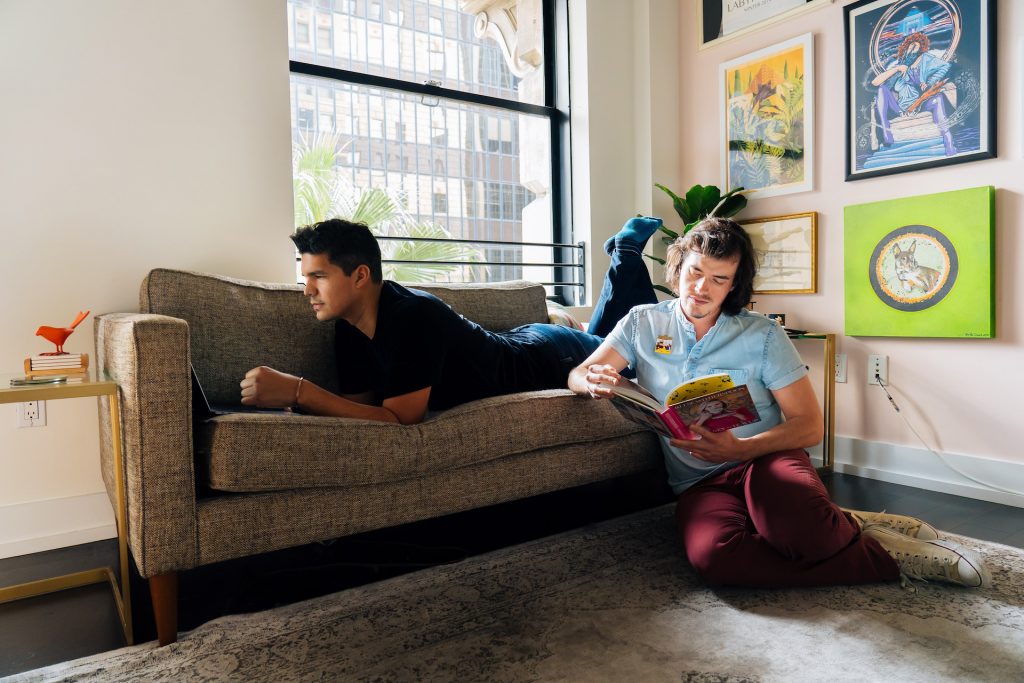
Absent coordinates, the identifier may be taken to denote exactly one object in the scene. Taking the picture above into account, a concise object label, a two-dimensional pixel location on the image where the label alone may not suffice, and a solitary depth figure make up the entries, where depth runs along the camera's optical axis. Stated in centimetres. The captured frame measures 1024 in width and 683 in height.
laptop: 145
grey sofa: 135
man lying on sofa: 166
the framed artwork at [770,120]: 300
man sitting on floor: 154
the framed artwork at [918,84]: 245
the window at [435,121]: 285
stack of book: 162
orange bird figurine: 166
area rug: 123
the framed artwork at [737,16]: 305
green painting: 246
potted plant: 321
